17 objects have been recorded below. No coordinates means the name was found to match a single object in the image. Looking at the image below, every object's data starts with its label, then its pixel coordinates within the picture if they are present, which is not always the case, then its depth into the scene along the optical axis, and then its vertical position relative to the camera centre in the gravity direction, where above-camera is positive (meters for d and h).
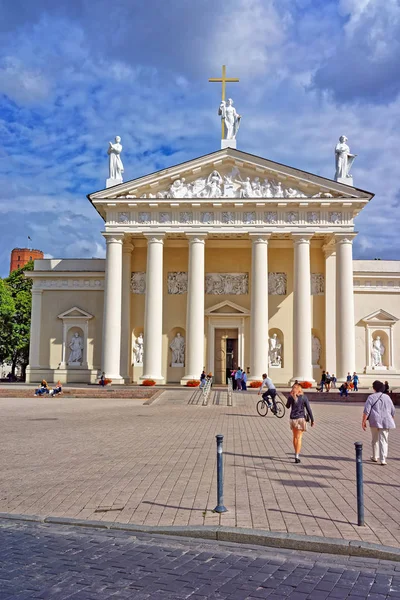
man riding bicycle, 23.42 -1.03
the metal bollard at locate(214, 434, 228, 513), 8.54 -1.66
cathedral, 40.62 +5.81
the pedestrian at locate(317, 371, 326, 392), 38.30 -1.05
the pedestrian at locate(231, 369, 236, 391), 37.63 -0.89
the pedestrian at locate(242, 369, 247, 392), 36.34 -1.03
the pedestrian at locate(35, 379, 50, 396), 33.47 -1.41
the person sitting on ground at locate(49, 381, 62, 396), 33.39 -1.35
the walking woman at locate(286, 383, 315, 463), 12.73 -0.99
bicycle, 23.90 -1.71
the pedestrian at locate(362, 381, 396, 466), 12.49 -1.05
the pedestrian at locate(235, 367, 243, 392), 36.25 -0.67
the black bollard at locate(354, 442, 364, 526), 7.84 -1.54
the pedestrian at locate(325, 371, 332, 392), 38.41 -1.00
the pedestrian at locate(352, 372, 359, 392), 38.97 -0.92
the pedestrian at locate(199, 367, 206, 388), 35.35 -0.77
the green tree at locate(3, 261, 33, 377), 57.78 +3.59
